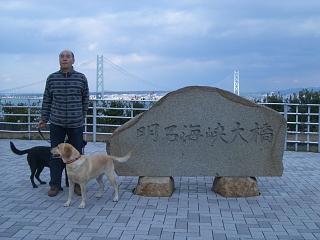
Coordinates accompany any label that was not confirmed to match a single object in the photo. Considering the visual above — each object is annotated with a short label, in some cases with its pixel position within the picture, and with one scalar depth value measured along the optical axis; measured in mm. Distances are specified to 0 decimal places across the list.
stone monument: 4700
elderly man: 4517
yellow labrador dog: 4200
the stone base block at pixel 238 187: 4673
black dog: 4934
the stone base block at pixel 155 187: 4687
